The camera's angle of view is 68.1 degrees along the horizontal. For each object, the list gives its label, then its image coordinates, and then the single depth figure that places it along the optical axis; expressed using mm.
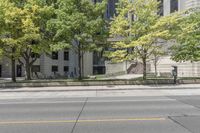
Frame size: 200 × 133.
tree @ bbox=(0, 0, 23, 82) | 12099
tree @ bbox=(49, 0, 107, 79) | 12064
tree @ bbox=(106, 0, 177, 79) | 11924
